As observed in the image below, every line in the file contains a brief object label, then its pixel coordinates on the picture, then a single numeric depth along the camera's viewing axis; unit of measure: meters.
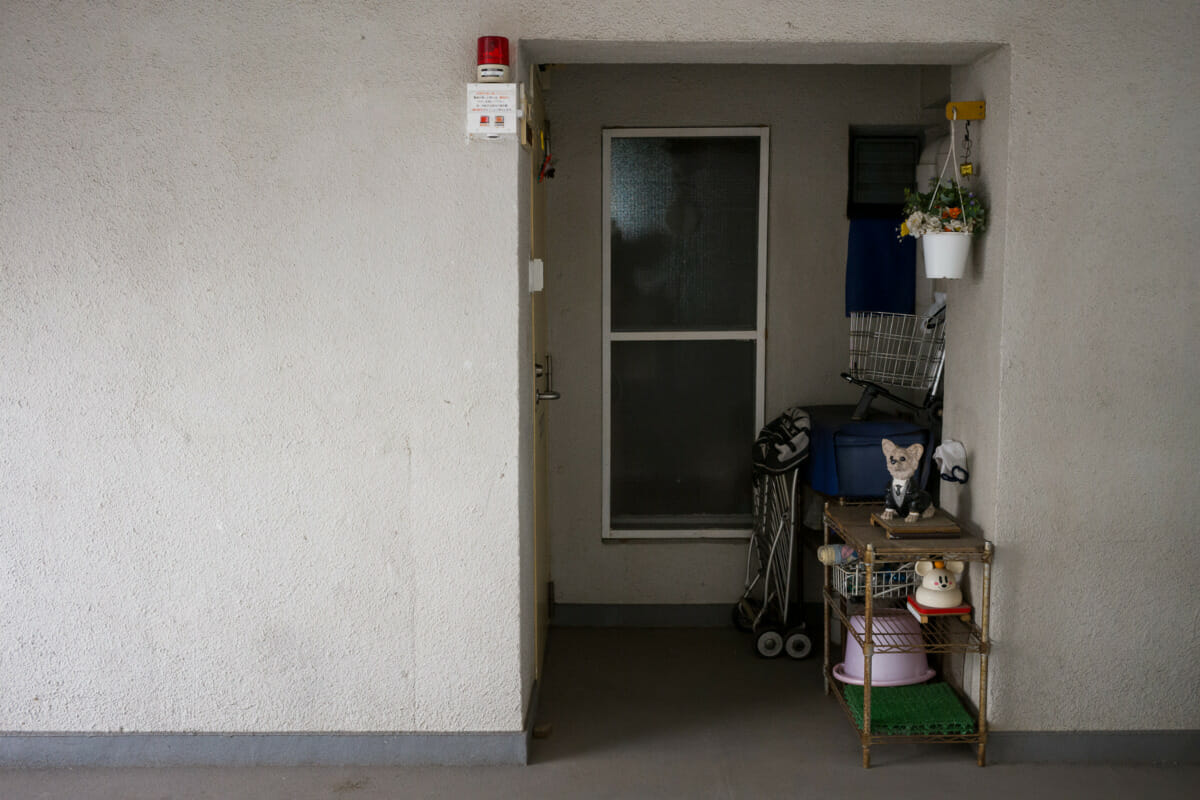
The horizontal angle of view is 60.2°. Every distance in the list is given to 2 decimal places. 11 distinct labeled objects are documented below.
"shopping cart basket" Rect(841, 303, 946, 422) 4.04
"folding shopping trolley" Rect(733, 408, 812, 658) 4.14
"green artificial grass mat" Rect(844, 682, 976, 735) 3.31
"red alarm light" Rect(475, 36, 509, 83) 3.02
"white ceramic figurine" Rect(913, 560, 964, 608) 3.35
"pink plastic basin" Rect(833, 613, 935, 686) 3.55
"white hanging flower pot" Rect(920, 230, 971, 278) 3.25
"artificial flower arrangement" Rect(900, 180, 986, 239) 3.25
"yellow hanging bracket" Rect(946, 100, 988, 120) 3.33
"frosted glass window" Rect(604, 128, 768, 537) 4.50
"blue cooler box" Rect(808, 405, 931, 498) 3.96
